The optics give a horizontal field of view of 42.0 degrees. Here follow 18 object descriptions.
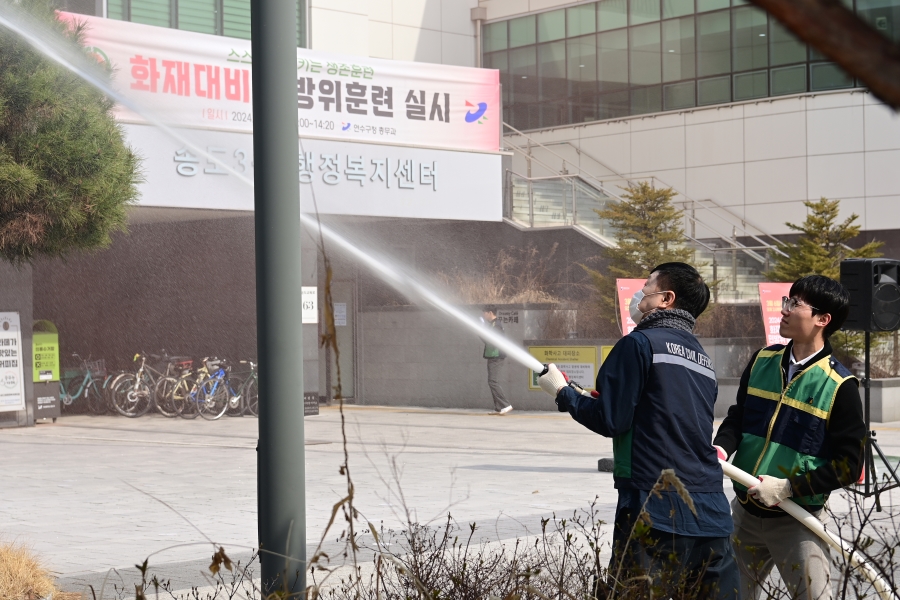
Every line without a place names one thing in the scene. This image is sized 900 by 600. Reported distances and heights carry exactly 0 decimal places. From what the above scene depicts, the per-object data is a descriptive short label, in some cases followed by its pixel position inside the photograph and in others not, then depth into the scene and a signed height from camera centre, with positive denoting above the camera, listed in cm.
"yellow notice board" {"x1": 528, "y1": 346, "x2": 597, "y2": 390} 2047 -80
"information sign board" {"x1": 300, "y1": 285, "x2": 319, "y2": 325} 2042 +31
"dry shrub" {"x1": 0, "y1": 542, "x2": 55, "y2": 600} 569 -124
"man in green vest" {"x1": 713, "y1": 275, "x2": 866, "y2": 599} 410 -45
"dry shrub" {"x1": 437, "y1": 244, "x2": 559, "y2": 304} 2467 +84
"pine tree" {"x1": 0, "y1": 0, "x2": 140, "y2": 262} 989 +147
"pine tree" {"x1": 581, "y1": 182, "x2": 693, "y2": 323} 2253 +147
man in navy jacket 395 -45
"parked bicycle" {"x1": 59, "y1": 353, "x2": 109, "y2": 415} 2183 -113
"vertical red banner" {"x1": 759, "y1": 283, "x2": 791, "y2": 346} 1527 +4
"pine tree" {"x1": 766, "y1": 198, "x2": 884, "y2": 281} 2136 +111
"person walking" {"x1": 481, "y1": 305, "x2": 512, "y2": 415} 2122 -97
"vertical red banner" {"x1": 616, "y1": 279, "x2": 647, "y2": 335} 1266 +23
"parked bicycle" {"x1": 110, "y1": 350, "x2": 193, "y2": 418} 2086 -116
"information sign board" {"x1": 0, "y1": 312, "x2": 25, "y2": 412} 1869 -57
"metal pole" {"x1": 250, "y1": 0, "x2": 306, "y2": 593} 412 +12
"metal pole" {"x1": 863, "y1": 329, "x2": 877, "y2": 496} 912 -119
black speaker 1117 +12
